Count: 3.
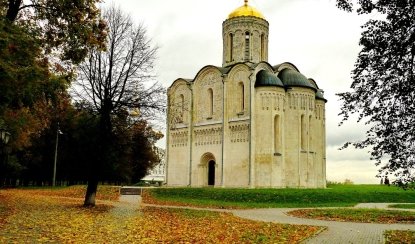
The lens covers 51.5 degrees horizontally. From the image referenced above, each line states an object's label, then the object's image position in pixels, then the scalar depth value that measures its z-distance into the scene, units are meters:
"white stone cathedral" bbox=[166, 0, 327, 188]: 35.66
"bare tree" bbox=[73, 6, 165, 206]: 20.47
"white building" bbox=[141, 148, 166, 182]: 63.74
